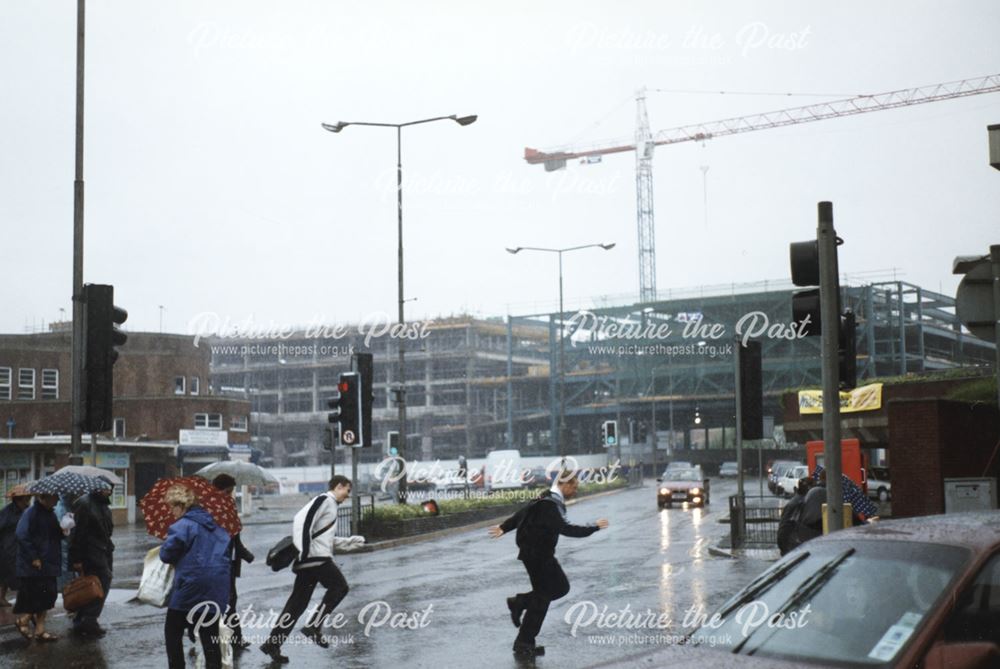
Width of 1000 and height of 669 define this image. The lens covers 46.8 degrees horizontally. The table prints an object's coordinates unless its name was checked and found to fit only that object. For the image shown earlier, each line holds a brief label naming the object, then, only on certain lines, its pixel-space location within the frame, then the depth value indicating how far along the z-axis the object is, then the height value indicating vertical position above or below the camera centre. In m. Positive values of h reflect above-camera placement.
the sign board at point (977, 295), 8.92 +0.83
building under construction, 85.25 +3.78
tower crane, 123.94 +32.14
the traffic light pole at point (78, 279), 12.71 +1.88
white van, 67.00 -3.69
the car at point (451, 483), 73.81 -4.48
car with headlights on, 41.97 -3.03
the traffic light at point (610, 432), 52.59 -1.02
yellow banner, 31.94 +0.16
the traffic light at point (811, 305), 8.62 +0.76
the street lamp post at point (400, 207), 33.22 +6.23
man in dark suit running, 11.10 -1.44
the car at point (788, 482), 46.28 -3.07
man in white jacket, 11.58 -1.46
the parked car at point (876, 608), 4.69 -0.89
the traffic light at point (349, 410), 22.77 +0.09
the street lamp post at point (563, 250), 55.17 +8.01
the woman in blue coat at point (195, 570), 8.70 -1.15
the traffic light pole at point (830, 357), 8.17 +0.35
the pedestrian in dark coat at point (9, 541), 14.07 -1.46
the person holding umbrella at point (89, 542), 13.89 -1.46
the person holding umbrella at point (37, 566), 12.78 -1.61
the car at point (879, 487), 40.97 -2.93
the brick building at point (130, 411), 46.97 +0.48
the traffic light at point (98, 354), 12.09 +0.70
